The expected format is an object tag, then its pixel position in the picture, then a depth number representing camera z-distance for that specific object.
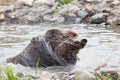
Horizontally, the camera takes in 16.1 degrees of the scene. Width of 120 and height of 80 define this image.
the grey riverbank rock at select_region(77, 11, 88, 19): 15.07
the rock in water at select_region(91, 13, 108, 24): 14.56
